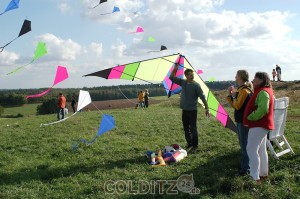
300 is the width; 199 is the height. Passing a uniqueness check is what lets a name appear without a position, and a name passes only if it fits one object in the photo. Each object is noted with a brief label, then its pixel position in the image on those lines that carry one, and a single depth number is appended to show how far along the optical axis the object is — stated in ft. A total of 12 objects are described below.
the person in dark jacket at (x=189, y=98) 24.76
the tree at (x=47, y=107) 128.36
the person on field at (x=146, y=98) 83.07
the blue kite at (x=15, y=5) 20.98
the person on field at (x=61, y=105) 54.65
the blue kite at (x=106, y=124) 23.57
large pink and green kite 22.90
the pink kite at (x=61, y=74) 23.57
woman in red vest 17.15
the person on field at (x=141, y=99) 82.33
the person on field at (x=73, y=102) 77.25
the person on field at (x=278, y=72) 104.07
